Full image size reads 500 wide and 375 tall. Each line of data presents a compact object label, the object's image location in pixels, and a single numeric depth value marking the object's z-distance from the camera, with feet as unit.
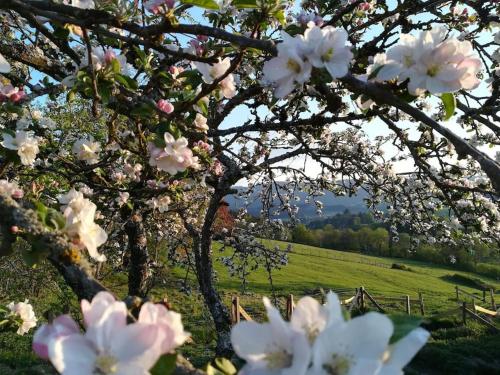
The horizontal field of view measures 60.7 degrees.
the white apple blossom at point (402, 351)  0.66
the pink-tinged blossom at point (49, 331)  0.67
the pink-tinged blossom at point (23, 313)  2.53
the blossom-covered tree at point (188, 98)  0.94
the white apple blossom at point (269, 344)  0.64
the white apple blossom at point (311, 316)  0.67
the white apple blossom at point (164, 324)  0.65
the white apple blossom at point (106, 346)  0.63
